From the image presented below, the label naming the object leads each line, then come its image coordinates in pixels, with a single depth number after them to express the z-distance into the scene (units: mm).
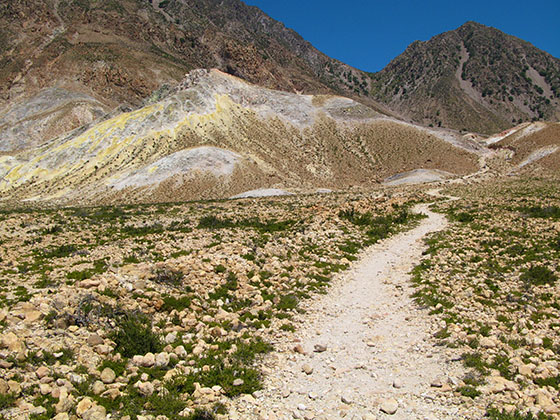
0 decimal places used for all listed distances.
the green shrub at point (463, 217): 22467
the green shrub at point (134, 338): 7809
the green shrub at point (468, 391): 6791
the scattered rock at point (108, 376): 6793
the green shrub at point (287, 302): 10906
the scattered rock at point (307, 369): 8000
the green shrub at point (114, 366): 7141
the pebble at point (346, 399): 7016
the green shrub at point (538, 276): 11633
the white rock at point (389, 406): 6602
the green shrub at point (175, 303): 9742
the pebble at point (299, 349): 8812
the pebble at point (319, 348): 8875
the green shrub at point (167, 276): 11006
